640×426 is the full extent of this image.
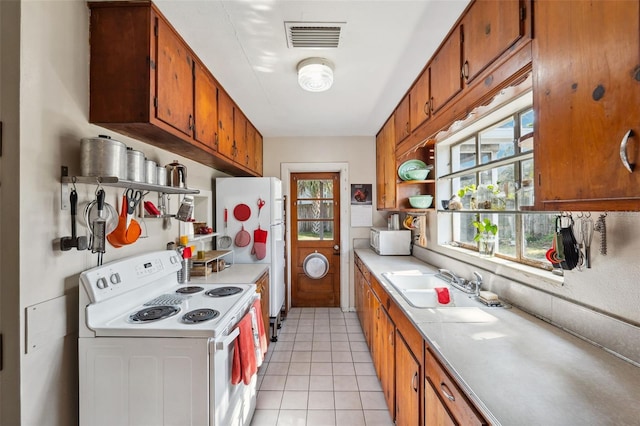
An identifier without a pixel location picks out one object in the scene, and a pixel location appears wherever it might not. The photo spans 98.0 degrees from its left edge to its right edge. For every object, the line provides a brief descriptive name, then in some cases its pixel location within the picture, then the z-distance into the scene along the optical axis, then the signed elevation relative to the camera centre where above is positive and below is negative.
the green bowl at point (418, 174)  2.77 +0.41
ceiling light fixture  1.90 +0.99
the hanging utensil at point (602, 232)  1.07 -0.07
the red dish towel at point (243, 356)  1.52 -0.81
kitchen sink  1.79 -0.54
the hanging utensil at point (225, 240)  3.10 -0.27
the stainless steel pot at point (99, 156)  1.30 +0.28
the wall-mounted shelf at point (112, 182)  1.27 +0.17
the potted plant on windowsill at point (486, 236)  1.96 -0.16
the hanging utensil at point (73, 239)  1.26 -0.10
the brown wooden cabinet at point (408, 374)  1.00 -0.79
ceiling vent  1.57 +1.07
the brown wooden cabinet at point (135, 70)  1.41 +0.76
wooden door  4.10 -0.28
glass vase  1.96 -0.22
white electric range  1.29 -0.71
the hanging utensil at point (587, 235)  1.13 -0.09
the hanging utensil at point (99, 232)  1.36 -0.08
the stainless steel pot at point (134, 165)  1.51 +0.28
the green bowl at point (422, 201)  2.72 +0.13
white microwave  3.29 -0.34
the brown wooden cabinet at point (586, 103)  0.65 +0.30
